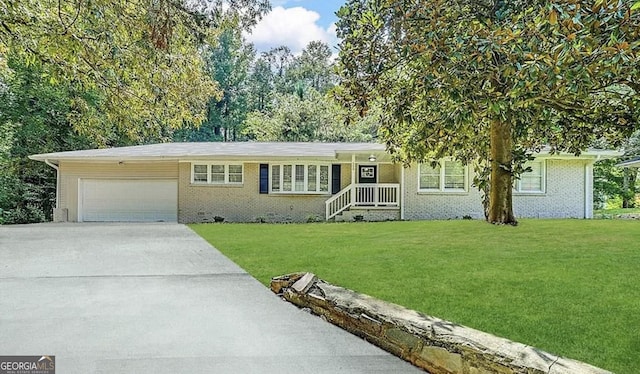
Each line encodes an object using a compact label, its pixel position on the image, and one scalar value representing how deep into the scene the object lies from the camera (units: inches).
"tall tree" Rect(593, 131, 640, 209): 1056.2
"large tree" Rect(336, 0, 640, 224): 174.9
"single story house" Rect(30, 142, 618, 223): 703.7
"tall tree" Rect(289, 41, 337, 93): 1644.9
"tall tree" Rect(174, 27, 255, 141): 1439.5
